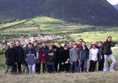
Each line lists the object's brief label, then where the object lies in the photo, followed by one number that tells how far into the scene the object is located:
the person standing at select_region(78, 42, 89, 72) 12.82
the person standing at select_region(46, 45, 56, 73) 12.58
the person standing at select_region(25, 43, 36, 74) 12.06
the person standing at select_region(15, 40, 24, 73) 12.28
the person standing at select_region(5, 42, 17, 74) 11.83
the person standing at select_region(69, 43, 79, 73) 12.92
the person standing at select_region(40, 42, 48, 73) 12.58
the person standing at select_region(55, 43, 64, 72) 13.16
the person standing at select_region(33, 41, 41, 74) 12.46
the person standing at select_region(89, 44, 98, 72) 13.03
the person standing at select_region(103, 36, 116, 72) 11.91
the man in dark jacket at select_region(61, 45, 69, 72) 13.26
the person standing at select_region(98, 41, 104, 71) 12.61
